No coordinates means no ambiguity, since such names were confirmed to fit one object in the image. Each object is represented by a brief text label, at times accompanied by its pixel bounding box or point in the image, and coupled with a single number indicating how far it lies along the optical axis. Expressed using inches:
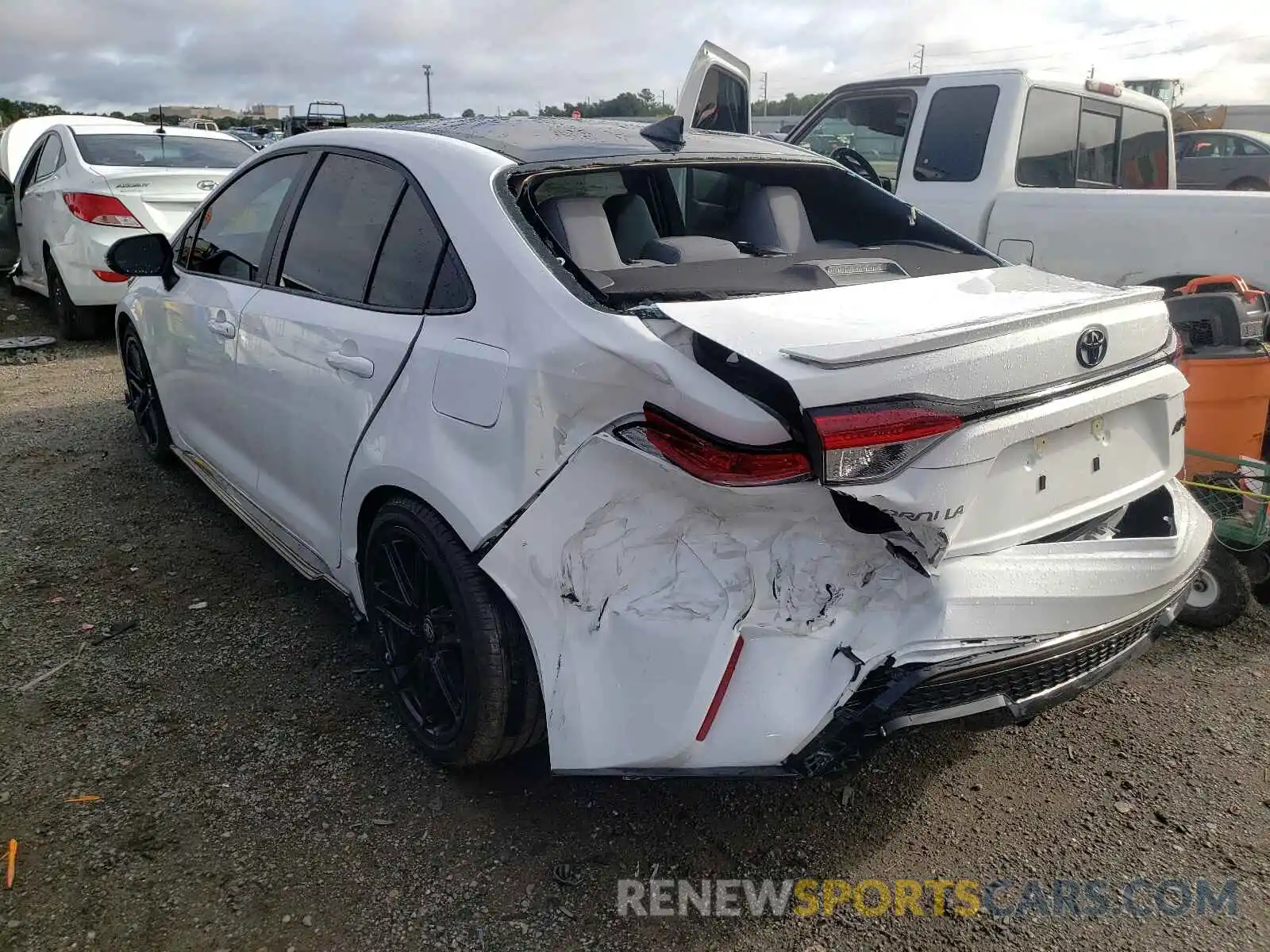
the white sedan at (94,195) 280.1
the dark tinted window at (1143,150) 241.4
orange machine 135.3
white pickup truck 181.8
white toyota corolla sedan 72.6
